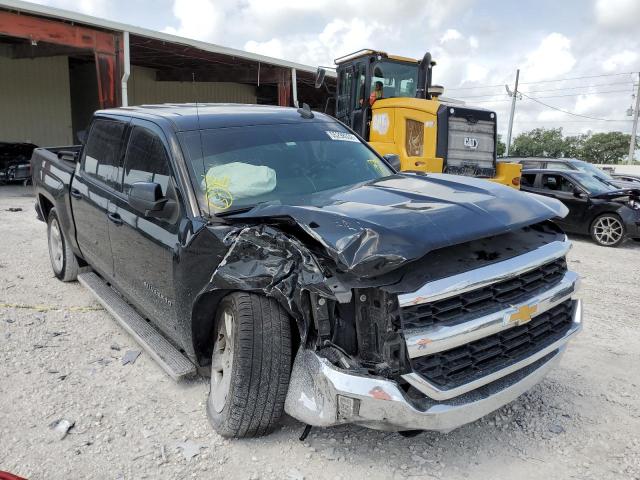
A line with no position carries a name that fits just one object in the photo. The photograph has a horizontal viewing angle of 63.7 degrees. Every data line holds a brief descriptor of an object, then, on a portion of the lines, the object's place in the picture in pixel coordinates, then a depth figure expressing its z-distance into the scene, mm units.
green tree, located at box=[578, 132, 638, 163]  63344
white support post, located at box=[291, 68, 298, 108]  19641
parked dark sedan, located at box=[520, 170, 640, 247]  9328
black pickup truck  2365
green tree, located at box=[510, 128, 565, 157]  70375
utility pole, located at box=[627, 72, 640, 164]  37050
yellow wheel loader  9281
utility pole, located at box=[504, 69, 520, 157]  40738
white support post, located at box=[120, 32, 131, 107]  14078
